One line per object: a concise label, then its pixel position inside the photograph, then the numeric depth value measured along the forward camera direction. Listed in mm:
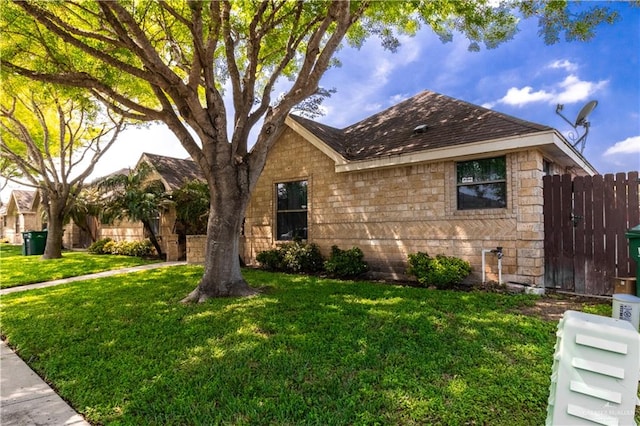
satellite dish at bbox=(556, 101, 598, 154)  10117
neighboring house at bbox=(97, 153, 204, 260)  14891
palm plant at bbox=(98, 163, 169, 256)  14102
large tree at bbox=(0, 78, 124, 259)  14445
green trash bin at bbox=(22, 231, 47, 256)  18041
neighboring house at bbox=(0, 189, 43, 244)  28797
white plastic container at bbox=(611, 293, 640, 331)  4484
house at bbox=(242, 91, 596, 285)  7434
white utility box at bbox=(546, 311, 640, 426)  1767
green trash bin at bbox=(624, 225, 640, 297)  5516
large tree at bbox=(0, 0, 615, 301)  6402
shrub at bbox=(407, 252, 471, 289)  7734
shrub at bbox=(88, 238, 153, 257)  16453
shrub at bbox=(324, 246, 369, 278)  9383
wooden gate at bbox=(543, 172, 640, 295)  6910
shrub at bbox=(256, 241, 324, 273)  10398
